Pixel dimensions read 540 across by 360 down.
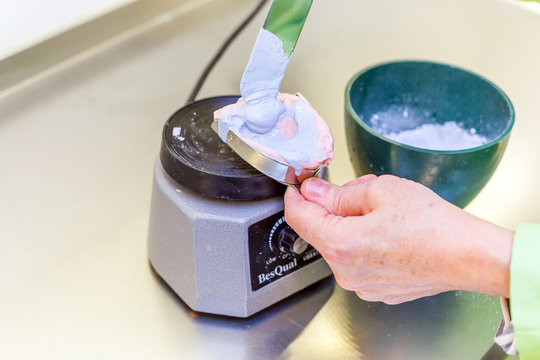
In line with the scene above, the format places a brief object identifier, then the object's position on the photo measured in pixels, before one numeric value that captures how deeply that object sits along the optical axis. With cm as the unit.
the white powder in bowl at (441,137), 74
